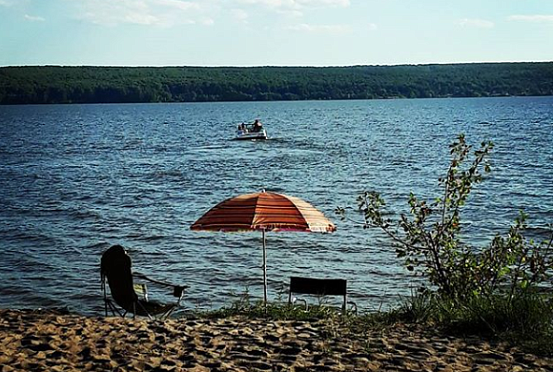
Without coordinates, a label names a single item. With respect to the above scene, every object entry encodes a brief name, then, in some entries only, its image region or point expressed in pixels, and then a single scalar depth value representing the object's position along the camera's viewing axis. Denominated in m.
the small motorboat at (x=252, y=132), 64.81
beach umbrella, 9.70
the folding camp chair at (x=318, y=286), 10.33
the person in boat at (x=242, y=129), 66.93
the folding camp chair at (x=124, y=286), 10.20
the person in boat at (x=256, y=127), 63.88
